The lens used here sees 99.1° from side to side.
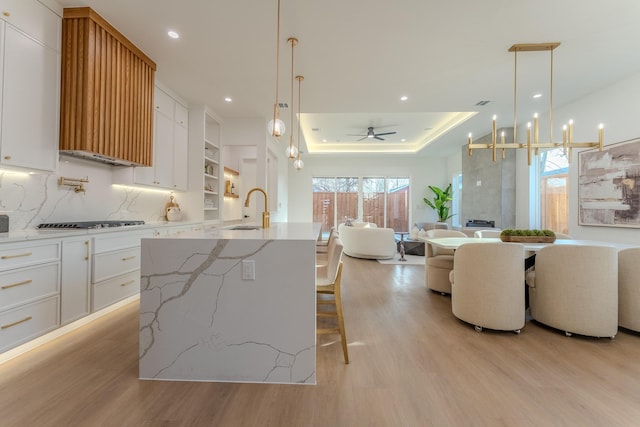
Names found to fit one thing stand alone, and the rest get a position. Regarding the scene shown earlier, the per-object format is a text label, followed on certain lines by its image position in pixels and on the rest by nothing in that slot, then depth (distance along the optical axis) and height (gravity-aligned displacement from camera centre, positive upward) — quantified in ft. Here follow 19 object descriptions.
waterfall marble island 5.38 -1.82
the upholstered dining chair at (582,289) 7.36 -1.97
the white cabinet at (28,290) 6.12 -1.92
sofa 18.08 -1.84
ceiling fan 21.40 +6.51
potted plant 27.22 +1.51
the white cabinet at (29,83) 6.72 +3.37
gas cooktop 8.13 -0.43
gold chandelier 9.30 +2.75
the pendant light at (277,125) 8.75 +2.90
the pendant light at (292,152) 11.72 +2.71
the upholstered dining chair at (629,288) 7.61 -1.98
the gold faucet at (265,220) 8.70 -0.20
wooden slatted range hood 8.10 +3.93
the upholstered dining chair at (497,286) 7.76 -2.01
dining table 8.73 -0.93
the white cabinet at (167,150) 11.69 +3.08
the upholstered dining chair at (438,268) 11.01 -2.16
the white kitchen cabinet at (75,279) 7.38 -1.90
